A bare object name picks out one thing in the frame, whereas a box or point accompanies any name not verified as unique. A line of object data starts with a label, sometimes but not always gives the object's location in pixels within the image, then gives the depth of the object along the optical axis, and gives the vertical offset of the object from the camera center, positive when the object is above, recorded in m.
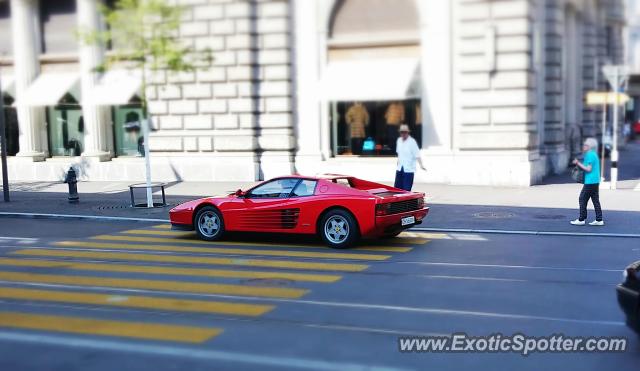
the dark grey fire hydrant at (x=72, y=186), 19.11 -1.30
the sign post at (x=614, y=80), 19.80 +1.20
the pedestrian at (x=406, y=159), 16.91 -0.69
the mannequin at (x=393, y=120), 23.12 +0.31
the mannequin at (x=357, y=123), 23.70 +0.24
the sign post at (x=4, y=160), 19.78 -0.58
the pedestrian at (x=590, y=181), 14.18 -1.09
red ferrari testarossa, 11.92 -1.34
